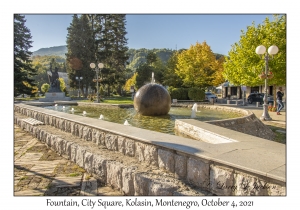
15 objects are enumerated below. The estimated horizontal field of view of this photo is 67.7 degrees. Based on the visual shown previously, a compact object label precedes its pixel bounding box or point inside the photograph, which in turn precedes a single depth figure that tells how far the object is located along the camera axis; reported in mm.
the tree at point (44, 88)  46662
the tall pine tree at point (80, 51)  42125
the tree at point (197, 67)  30266
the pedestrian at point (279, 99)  13879
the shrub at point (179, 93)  24750
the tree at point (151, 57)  55422
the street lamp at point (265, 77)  11125
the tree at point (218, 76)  30797
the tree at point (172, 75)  34966
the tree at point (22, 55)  31559
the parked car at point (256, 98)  25891
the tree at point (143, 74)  45512
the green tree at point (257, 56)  16156
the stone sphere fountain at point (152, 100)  9500
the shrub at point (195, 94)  24438
